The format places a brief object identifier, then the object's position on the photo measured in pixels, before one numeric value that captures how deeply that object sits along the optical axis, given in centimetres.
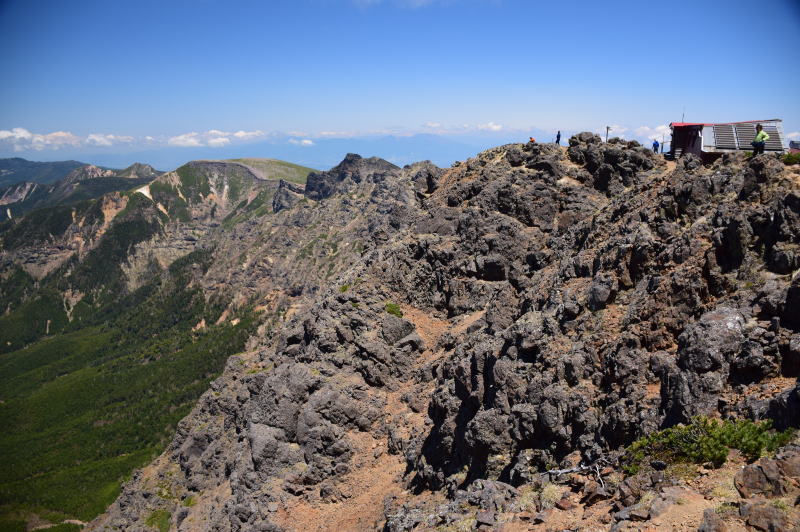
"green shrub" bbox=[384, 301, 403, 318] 4231
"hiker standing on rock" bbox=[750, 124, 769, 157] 2441
